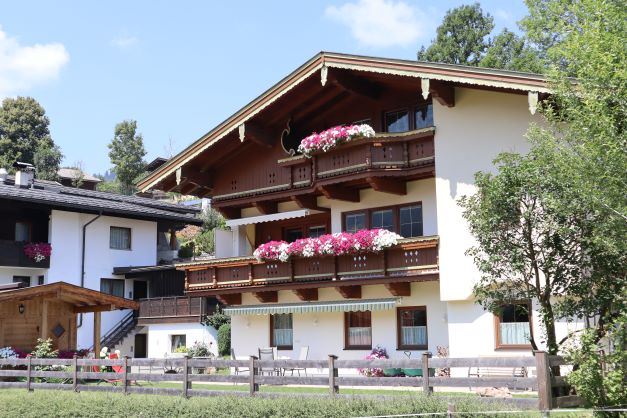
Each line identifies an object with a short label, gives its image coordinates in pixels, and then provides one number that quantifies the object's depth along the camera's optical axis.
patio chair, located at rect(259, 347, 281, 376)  24.03
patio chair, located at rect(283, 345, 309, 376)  26.09
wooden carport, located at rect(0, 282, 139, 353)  25.12
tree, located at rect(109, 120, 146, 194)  75.31
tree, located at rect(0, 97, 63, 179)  67.38
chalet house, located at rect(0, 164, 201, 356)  37.97
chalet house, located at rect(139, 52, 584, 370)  21.97
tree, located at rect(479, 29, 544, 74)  44.97
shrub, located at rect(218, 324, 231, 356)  34.62
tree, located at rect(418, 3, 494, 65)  57.12
